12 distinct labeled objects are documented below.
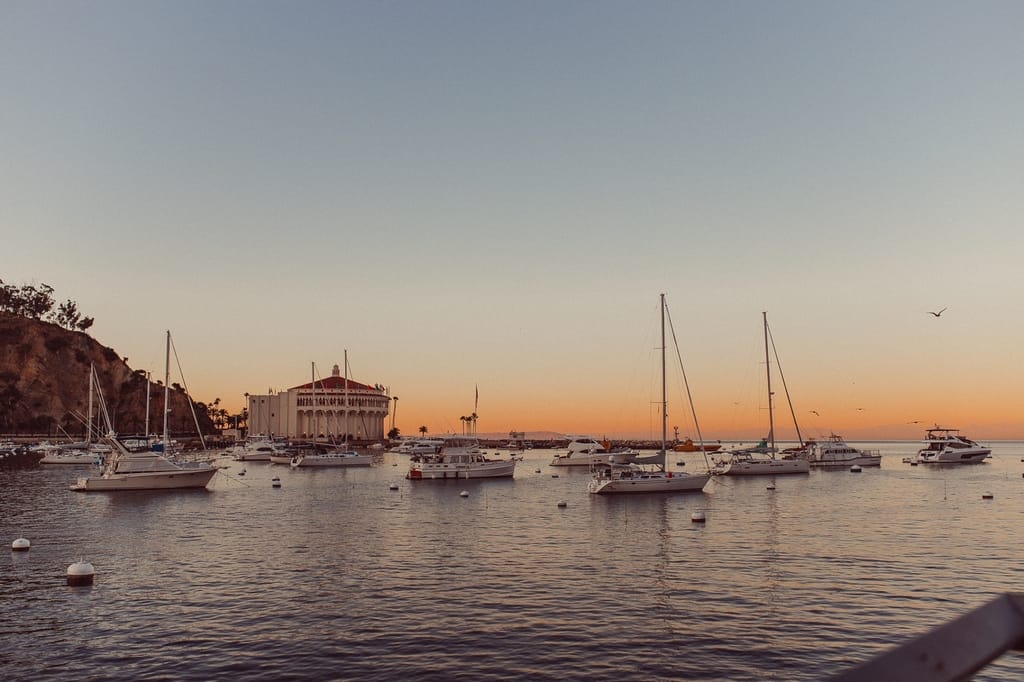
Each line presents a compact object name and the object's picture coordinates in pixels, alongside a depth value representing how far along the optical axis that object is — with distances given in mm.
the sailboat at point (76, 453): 112000
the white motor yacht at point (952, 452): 125188
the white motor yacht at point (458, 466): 84125
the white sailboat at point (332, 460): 111562
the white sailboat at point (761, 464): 92062
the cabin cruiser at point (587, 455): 105312
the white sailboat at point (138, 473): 67062
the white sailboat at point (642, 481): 64812
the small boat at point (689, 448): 177125
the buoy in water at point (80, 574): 30672
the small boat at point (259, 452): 134750
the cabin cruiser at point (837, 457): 108375
